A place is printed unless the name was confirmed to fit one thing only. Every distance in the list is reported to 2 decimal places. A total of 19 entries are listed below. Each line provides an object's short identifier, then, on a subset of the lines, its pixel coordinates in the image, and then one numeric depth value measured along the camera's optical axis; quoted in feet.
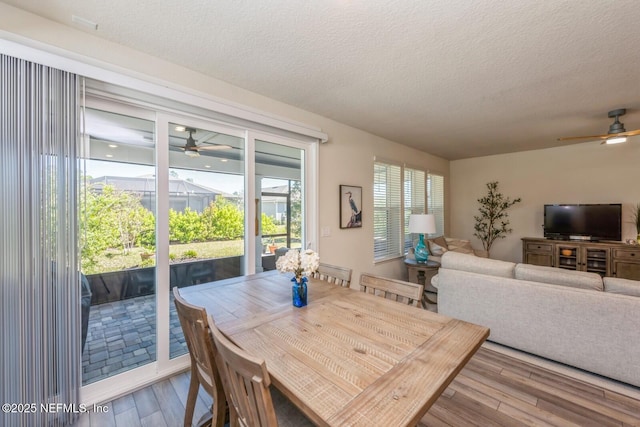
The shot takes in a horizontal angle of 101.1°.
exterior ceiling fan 7.67
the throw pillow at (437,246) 14.29
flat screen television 13.92
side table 12.71
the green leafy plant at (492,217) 17.99
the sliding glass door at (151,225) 6.41
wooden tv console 12.87
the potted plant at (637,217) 13.41
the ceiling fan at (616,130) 9.73
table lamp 13.12
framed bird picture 11.75
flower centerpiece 5.33
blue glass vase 5.36
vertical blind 4.79
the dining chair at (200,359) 3.74
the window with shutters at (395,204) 13.89
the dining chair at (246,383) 2.51
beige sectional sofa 6.39
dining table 2.70
